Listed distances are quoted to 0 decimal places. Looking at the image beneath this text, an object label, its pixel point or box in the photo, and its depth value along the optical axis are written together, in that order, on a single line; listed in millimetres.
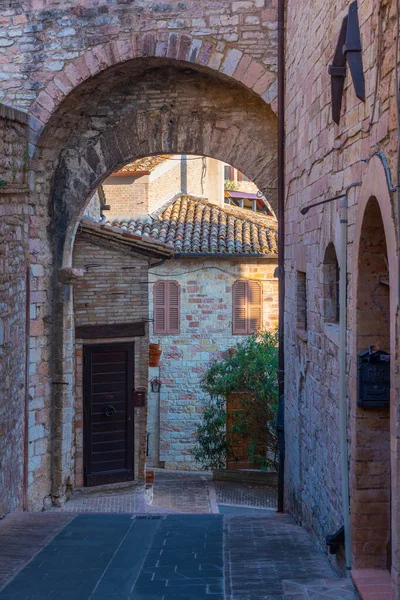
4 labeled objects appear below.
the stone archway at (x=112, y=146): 10961
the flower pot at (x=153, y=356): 13789
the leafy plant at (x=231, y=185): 34594
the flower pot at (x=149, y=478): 13966
